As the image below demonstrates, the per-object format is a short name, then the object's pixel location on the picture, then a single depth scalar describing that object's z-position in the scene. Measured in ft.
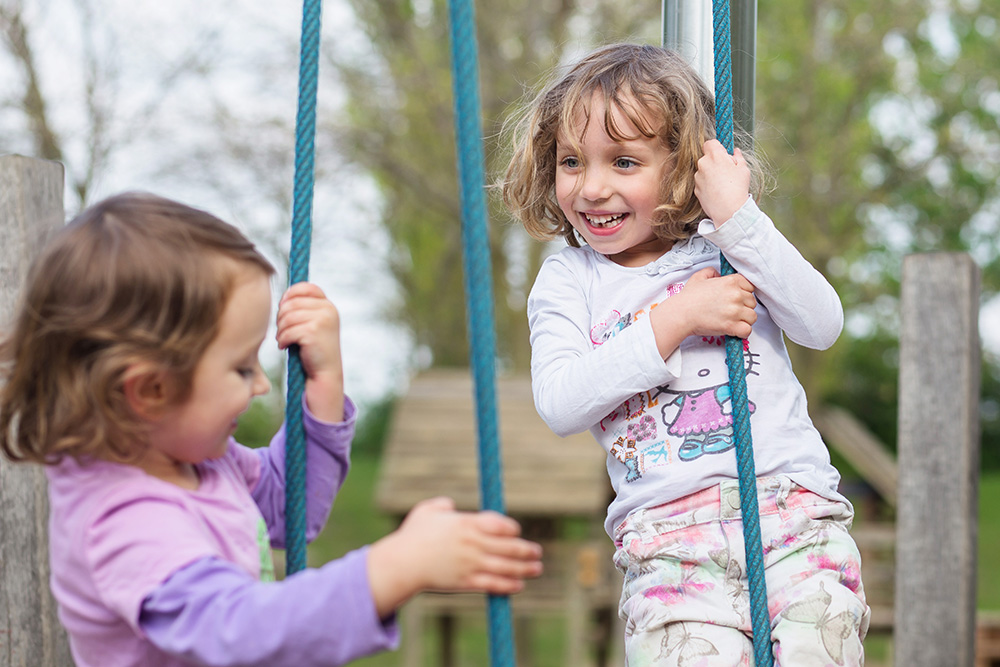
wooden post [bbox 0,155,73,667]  6.68
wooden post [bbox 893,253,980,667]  10.03
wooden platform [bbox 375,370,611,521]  21.71
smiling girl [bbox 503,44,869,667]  5.14
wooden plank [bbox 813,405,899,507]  24.34
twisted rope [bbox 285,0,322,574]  4.66
